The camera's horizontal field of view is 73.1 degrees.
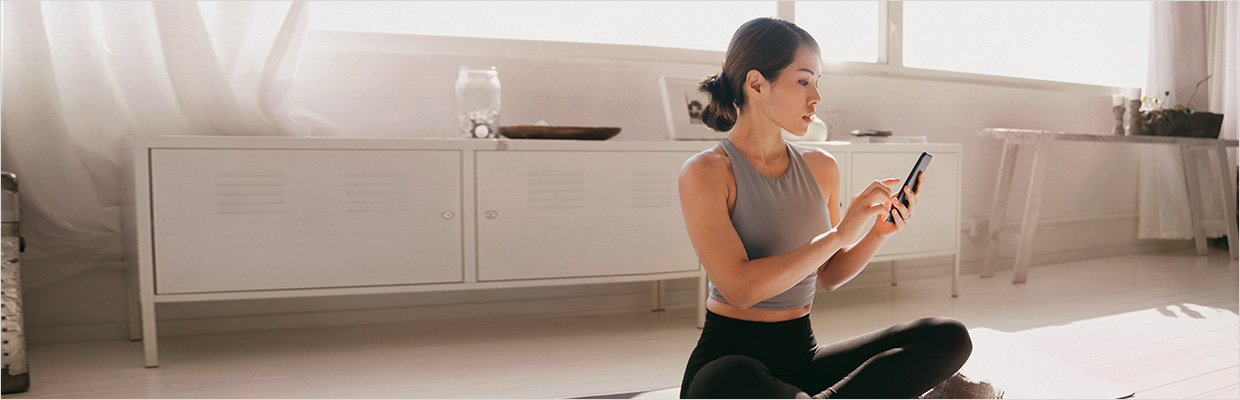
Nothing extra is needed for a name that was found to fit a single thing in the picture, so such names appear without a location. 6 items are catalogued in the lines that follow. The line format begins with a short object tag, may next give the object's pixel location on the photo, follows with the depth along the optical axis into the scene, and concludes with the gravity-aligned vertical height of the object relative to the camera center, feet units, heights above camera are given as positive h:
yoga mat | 5.80 -1.54
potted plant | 12.37 +0.63
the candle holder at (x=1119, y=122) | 12.28 +0.63
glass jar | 7.86 +0.67
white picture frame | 8.80 +0.66
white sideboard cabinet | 6.75 -0.38
